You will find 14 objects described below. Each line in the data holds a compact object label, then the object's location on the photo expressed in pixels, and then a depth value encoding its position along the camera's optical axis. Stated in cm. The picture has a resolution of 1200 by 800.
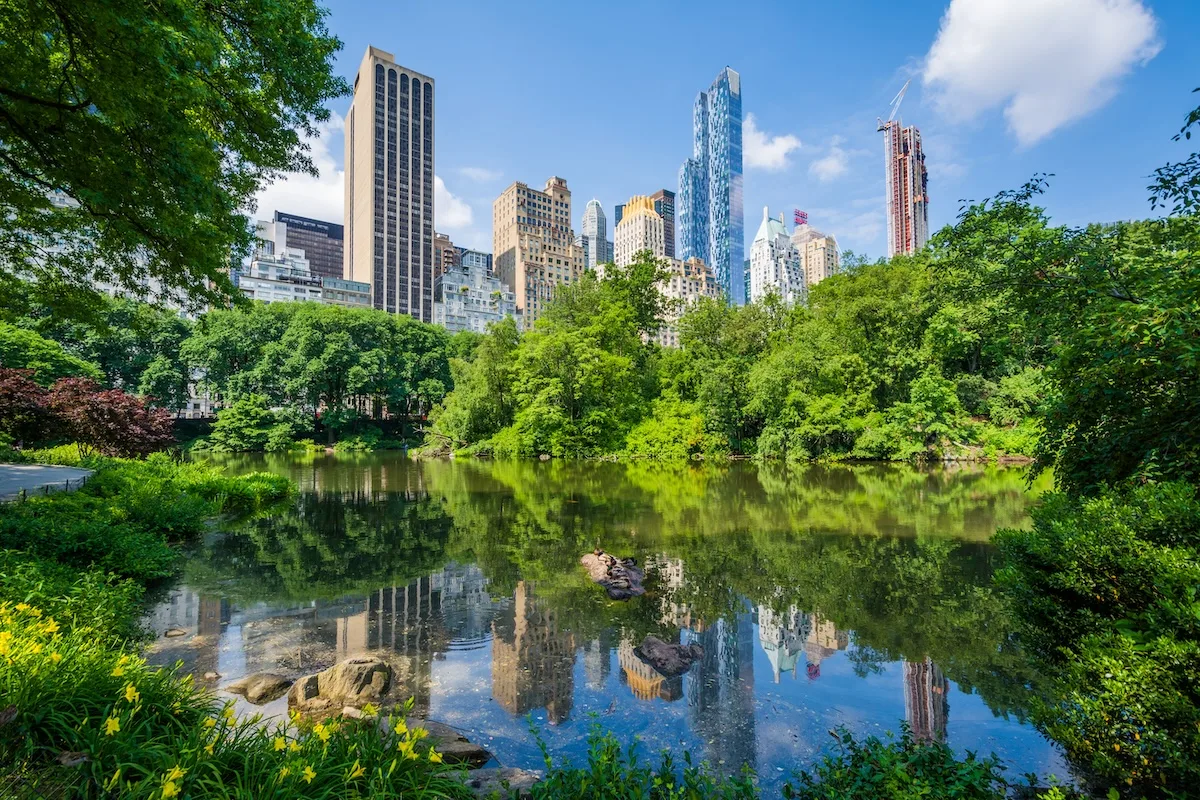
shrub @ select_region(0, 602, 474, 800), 291
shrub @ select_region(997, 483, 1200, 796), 348
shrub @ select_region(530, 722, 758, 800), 321
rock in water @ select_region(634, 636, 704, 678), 603
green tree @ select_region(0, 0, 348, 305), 561
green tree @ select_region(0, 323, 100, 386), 2916
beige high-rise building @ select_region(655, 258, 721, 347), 12017
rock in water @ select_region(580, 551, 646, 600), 852
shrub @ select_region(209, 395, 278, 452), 4059
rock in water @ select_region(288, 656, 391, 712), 510
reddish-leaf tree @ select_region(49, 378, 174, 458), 1546
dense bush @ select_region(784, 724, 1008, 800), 321
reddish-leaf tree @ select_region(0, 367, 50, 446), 1476
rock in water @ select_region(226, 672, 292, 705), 528
